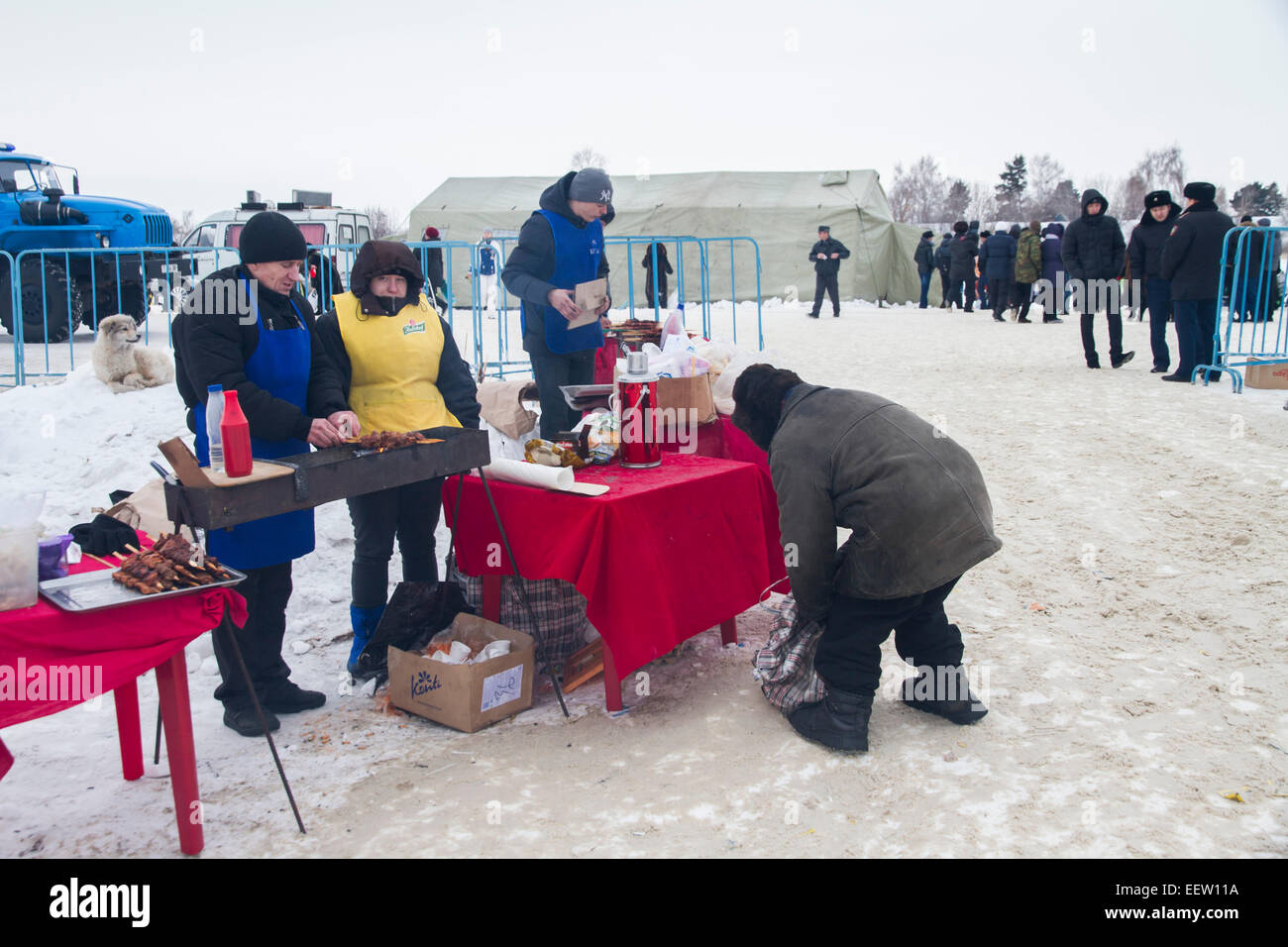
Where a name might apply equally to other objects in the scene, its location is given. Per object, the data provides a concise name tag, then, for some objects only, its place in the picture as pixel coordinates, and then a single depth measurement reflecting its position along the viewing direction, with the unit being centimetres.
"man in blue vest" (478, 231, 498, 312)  1706
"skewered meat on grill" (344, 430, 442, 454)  337
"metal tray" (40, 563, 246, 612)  251
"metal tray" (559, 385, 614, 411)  491
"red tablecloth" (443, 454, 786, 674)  355
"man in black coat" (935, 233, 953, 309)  2231
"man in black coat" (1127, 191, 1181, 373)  1072
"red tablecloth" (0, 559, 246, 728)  245
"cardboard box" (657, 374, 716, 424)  464
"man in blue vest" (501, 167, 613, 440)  525
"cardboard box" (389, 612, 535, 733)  361
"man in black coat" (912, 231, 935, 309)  2223
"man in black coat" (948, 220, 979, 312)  2066
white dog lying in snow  812
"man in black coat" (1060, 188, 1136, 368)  1121
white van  1650
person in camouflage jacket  1667
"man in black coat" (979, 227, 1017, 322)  1803
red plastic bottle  290
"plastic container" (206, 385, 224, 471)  318
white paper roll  368
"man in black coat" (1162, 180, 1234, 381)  982
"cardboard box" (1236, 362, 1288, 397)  952
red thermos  413
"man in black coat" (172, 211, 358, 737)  344
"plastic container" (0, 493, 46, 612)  249
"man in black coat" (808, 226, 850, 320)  1941
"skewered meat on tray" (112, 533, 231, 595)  266
